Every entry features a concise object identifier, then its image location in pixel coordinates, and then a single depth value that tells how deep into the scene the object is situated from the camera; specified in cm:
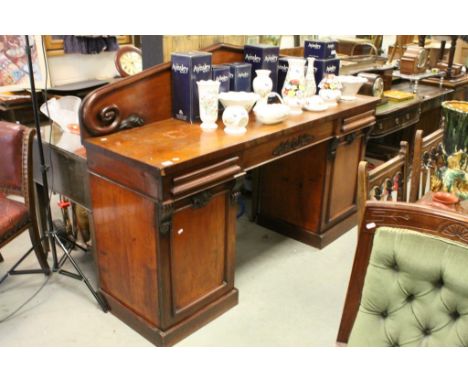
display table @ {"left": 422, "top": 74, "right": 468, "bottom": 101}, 411
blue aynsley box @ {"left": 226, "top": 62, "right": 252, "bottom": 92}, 224
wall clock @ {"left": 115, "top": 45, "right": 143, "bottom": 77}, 378
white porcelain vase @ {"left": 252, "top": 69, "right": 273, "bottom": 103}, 225
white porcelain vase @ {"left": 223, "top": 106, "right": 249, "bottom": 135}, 198
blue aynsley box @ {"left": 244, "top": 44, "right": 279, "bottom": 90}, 237
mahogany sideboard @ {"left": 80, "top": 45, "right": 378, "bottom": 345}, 173
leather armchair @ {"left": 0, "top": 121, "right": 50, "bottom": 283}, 212
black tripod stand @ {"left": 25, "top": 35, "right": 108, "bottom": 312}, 204
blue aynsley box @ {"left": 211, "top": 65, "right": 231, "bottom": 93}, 213
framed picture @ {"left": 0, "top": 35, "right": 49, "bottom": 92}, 380
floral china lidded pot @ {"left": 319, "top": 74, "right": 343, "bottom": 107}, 254
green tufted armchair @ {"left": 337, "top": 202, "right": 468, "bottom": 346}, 108
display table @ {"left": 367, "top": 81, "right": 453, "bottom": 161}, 321
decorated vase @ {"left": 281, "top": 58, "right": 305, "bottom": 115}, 238
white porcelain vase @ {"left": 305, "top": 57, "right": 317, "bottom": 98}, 248
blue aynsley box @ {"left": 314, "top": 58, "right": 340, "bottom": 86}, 260
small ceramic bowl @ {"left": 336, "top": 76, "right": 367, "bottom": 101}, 269
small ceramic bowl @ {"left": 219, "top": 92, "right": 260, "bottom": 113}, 206
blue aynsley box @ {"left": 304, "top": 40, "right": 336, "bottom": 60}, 258
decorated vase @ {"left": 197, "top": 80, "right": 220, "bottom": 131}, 196
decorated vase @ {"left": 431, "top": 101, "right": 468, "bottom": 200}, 161
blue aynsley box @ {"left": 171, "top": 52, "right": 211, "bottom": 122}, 198
